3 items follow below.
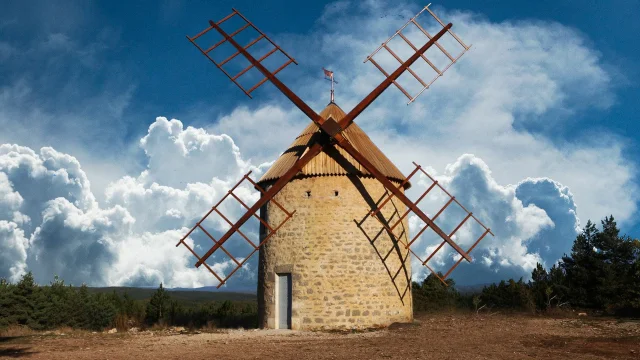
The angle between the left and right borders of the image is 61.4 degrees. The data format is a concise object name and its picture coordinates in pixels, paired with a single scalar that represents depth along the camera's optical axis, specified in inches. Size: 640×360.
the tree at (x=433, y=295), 871.1
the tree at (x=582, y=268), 786.2
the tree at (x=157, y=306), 851.4
